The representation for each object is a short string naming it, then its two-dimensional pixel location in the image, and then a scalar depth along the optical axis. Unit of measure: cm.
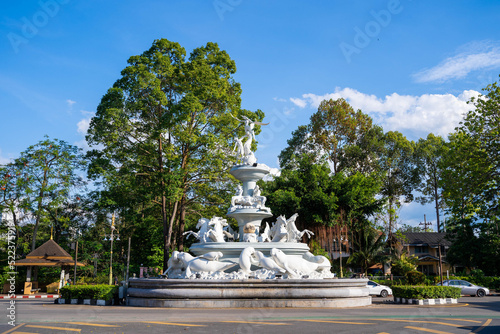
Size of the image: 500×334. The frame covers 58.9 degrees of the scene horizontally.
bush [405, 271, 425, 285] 2258
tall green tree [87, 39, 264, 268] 2891
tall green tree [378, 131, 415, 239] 4484
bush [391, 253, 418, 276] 3347
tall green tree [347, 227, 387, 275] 3588
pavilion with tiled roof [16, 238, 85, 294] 3073
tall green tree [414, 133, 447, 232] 4653
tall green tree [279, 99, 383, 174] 4178
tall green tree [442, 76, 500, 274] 2470
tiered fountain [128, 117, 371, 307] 1531
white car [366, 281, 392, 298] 2355
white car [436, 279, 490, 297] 2652
